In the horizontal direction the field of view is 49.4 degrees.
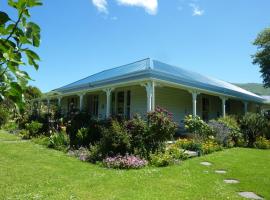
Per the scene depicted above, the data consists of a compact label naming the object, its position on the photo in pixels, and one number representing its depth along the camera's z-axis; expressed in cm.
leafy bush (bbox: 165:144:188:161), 1135
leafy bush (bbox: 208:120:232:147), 1509
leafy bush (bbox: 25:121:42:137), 1848
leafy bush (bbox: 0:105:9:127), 2474
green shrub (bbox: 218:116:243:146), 1596
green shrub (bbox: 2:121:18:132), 2435
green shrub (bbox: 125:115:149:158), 1113
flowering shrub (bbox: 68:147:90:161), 1125
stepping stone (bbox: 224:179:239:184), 816
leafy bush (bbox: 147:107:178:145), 1149
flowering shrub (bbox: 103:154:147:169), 991
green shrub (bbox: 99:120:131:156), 1106
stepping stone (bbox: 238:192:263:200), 679
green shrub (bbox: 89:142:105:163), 1105
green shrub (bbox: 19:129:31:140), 1822
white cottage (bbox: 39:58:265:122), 1620
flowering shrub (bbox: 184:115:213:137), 1523
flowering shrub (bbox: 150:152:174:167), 1029
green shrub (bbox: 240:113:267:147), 1705
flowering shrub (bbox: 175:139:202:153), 1287
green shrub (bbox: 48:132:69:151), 1400
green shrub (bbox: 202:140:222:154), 1305
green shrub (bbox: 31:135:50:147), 1521
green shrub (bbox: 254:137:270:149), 1562
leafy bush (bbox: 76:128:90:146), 1425
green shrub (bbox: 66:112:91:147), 1593
